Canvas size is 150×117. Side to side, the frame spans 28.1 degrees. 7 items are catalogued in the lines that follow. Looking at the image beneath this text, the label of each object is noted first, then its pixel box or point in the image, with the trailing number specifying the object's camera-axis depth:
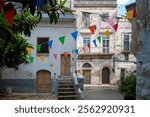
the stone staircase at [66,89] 14.42
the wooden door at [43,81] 18.58
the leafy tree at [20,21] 2.39
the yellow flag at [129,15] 8.04
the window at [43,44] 18.53
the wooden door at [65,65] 18.62
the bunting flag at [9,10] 2.38
